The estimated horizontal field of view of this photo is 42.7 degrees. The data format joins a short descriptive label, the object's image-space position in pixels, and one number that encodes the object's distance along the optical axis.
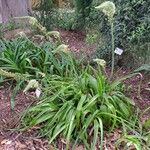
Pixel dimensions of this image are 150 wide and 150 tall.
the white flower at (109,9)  1.75
